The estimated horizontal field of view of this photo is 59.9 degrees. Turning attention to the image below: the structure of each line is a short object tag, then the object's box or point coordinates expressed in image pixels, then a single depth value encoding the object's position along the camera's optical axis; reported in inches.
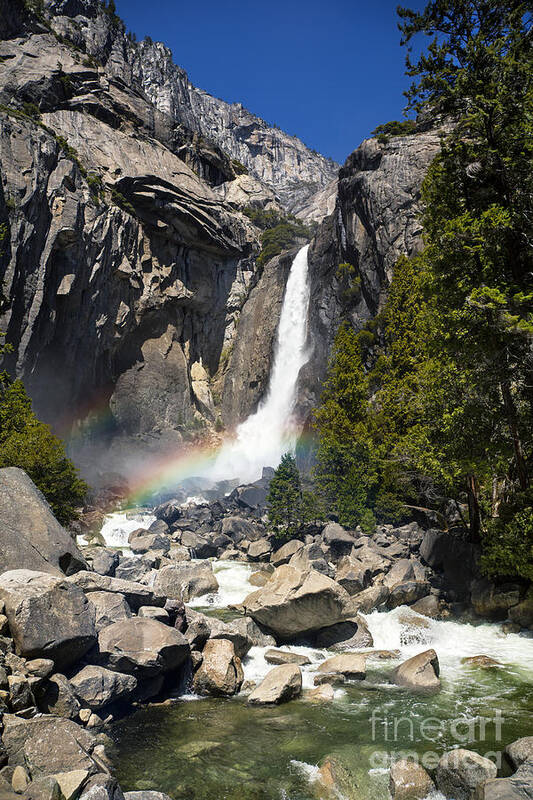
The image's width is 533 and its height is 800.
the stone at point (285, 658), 448.6
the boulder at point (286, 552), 832.3
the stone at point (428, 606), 566.6
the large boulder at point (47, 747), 224.7
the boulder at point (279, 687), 369.4
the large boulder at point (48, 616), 301.4
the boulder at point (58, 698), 290.8
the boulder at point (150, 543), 964.1
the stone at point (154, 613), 425.7
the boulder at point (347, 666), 420.1
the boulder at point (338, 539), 791.7
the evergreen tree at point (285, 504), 904.9
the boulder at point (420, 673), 391.5
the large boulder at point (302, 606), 485.1
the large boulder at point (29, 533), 414.0
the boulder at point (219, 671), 389.7
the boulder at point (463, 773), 243.1
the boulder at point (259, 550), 898.1
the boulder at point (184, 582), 653.9
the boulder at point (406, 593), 590.2
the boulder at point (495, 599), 536.1
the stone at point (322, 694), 375.9
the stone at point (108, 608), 401.7
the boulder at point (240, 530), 1034.1
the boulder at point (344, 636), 496.7
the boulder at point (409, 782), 254.8
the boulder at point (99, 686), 320.5
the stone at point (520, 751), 249.4
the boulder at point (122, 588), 438.6
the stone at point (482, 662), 433.1
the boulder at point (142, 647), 354.6
